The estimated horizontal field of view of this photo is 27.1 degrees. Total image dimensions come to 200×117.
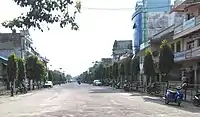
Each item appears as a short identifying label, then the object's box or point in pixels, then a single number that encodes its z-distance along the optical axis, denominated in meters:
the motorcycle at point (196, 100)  27.04
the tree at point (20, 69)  63.45
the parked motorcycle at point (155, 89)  43.91
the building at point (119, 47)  150.25
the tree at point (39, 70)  80.38
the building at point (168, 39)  58.31
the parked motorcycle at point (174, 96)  27.89
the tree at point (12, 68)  53.81
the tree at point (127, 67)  74.62
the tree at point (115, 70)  94.19
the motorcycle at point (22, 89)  57.03
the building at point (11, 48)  101.12
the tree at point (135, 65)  68.46
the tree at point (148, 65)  51.05
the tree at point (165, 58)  42.22
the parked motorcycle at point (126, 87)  59.86
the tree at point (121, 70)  82.01
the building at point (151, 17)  86.38
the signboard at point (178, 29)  49.88
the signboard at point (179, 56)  49.24
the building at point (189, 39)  45.06
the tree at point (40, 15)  7.16
